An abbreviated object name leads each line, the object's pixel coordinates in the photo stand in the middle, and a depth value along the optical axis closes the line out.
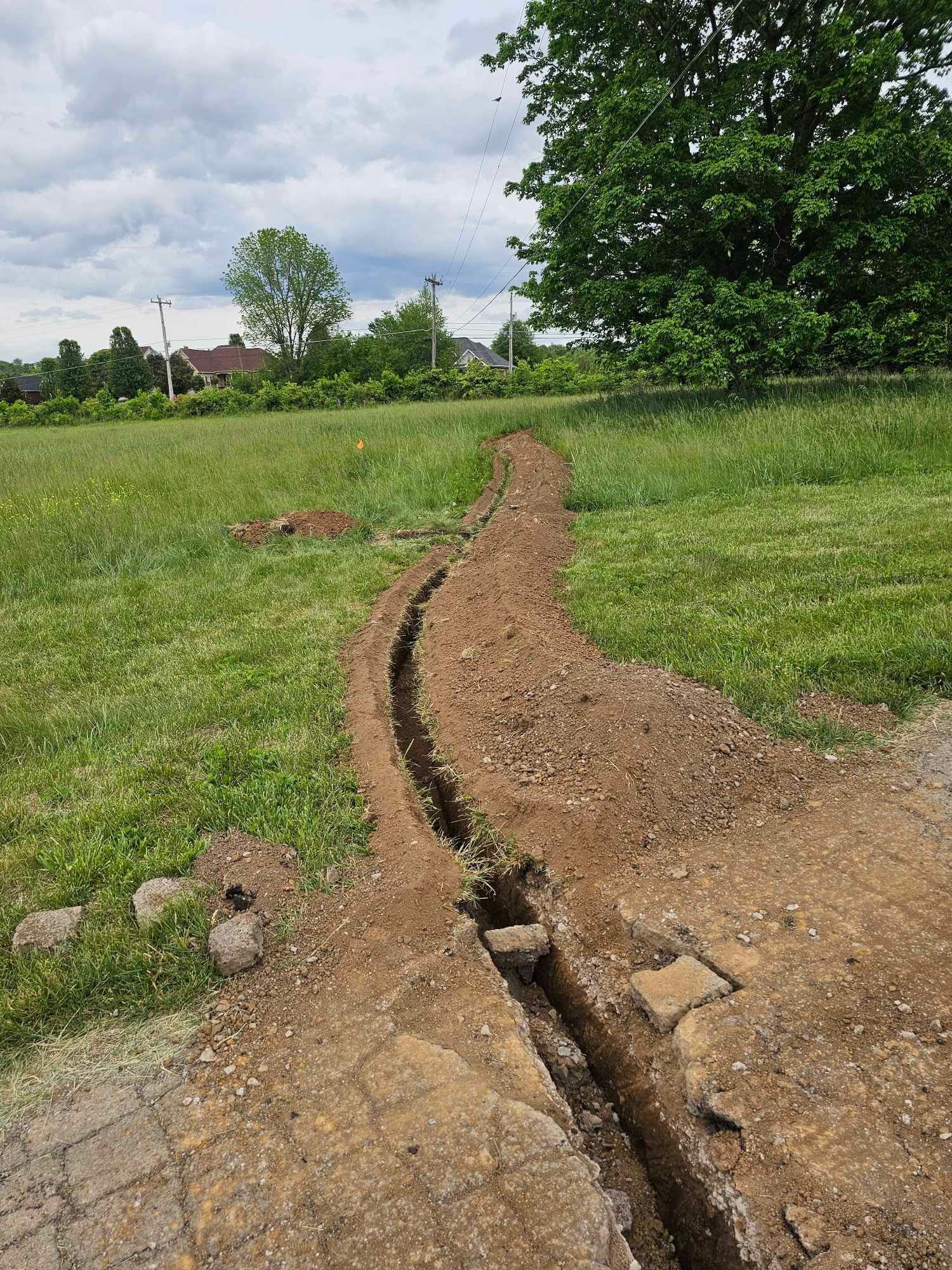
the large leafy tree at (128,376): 50.38
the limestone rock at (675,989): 2.31
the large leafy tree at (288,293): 51.03
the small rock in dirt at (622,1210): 1.89
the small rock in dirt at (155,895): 2.67
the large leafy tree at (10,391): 51.00
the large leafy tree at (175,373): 52.31
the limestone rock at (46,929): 2.59
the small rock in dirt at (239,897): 2.78
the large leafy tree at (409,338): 51.16
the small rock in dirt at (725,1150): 1.89
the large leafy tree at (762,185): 11.85
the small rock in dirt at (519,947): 2.71
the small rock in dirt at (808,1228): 1.64
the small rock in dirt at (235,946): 2.49
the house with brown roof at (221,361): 61.84
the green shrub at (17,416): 38.25
